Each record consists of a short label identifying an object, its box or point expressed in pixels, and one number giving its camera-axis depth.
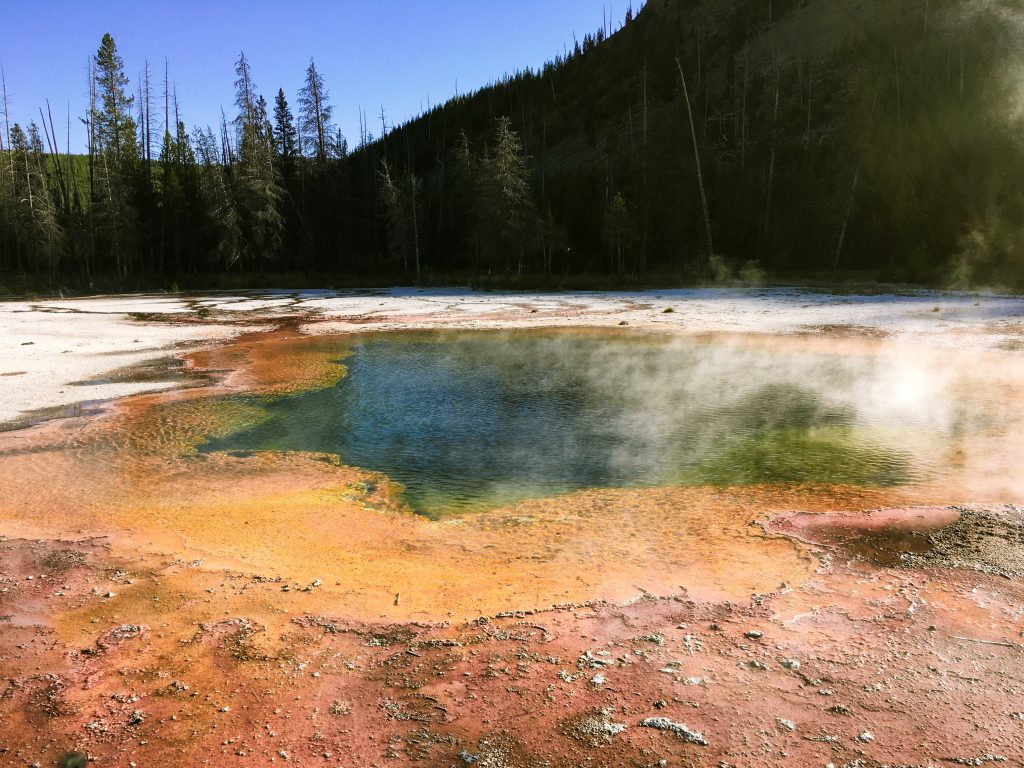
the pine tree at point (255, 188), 43.41
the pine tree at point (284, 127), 50.94
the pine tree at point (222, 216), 42.62
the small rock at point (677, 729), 3.10
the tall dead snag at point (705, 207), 36.62
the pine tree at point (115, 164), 41.50
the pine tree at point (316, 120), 49.12
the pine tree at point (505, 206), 40.78
